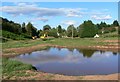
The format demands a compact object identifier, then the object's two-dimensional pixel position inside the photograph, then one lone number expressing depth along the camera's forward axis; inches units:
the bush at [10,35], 1220.2
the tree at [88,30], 1507.3
